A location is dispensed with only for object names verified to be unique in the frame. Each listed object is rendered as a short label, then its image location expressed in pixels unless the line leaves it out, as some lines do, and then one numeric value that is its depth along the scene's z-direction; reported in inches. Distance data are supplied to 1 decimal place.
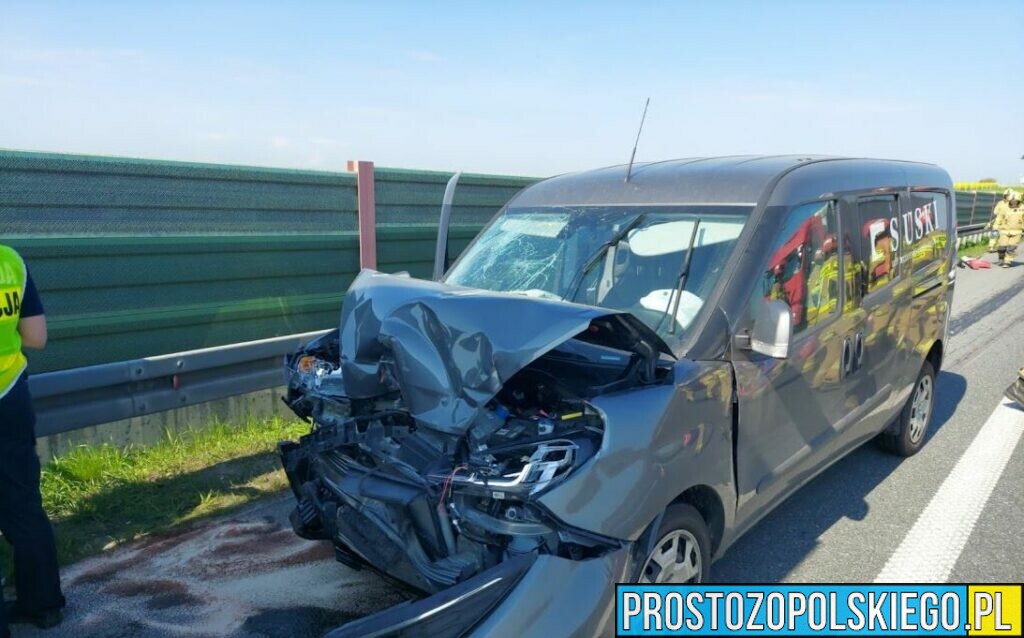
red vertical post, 266.8
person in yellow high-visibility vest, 128.5
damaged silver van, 98.7
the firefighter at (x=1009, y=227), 690.2
